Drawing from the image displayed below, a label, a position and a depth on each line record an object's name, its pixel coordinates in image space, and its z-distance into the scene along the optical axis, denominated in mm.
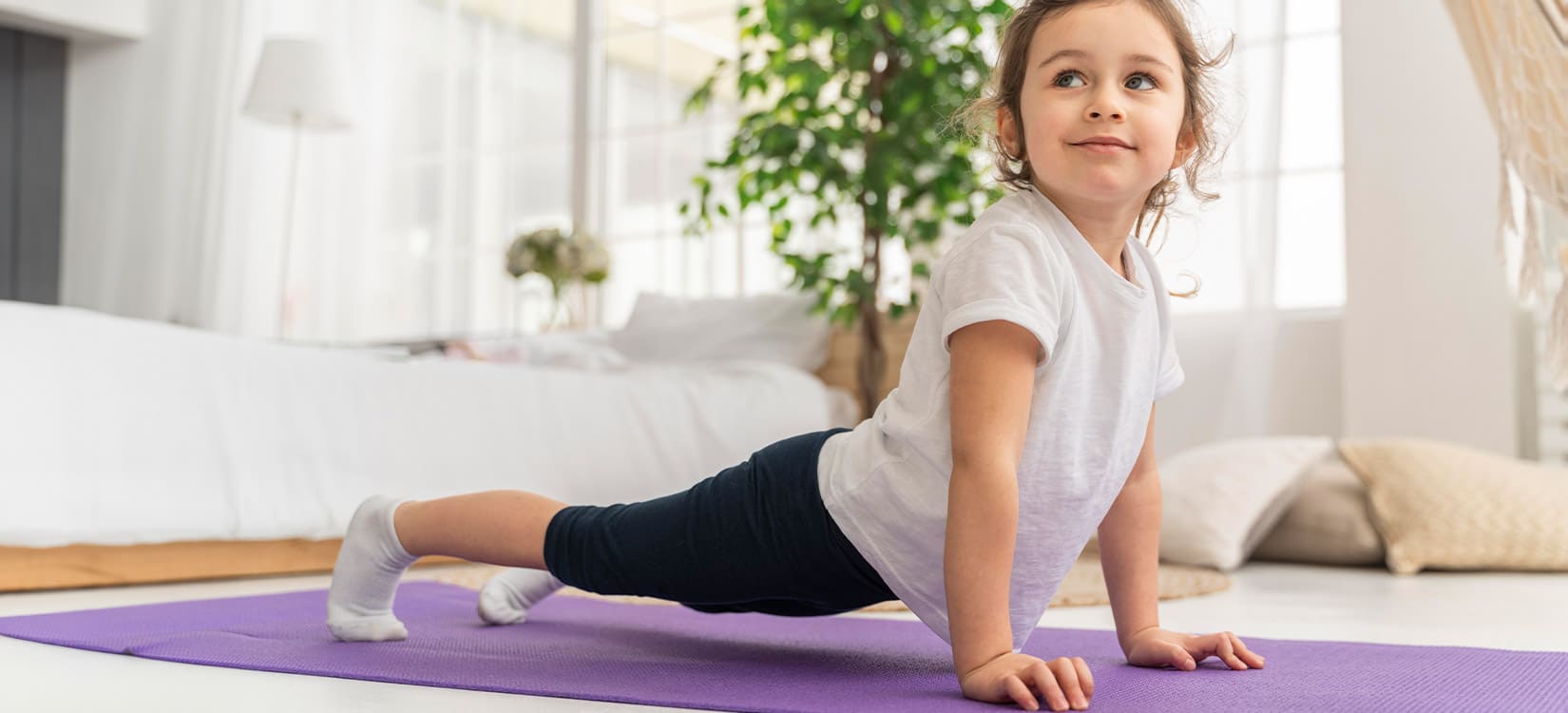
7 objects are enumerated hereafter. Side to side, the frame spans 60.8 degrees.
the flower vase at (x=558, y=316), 4047
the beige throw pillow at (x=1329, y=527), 2525
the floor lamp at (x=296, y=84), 4207
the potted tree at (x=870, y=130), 3301
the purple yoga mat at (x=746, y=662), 979
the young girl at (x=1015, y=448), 997
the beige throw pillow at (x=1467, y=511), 2332
